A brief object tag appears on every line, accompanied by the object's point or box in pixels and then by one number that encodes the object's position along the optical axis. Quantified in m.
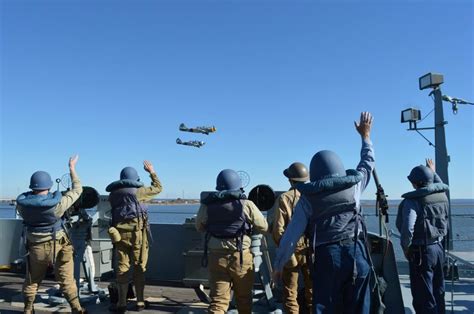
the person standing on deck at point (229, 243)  4.38
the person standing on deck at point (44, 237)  4.90
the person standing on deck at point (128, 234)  5.41
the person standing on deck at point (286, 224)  4.59
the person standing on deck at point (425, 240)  4.48
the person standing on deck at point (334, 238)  3.24
